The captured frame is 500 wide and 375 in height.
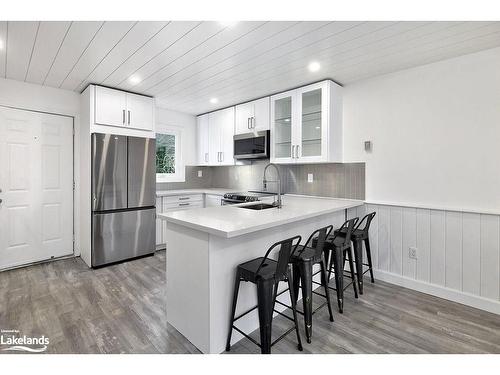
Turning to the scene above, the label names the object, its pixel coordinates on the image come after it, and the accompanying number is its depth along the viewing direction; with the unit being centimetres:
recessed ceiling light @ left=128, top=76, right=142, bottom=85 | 307
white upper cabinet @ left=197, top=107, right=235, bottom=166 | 441
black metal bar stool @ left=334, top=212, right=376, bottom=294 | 265
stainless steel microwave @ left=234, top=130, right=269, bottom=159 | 375
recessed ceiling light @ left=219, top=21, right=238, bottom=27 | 193
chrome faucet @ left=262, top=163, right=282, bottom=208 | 261
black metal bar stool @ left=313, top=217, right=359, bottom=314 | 229
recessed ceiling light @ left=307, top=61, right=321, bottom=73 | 269
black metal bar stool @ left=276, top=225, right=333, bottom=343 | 189
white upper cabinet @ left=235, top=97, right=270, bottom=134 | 382
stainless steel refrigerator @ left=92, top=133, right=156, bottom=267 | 330
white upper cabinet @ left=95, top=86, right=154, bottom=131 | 333
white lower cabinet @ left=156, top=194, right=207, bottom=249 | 405
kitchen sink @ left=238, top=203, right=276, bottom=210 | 285
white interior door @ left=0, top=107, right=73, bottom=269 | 320
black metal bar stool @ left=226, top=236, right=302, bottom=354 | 165
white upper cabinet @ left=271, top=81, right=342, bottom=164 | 314
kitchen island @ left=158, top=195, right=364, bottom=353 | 173
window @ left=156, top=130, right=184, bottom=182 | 474
